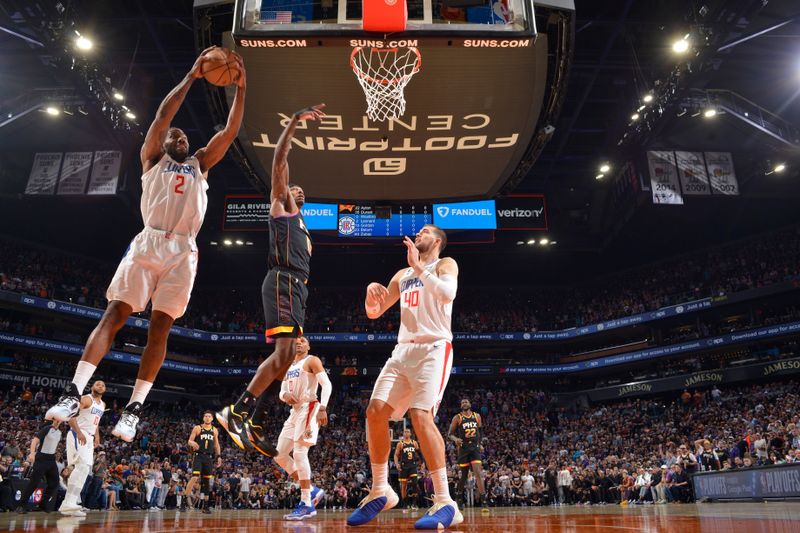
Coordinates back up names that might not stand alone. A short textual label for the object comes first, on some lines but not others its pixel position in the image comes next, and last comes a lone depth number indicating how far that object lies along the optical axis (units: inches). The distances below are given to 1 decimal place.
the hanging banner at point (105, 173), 836.6
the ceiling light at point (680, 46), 610.2
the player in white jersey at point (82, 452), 334.3
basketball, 183.6
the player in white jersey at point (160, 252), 163.3
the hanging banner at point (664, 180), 852.0
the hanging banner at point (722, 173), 870.4
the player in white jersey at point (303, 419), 314.3
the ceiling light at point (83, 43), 603.5
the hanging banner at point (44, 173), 856.7
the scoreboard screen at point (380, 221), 899.4
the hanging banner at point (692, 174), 863.7
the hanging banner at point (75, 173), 849.5
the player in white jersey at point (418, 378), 172.6
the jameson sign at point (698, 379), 976.3
